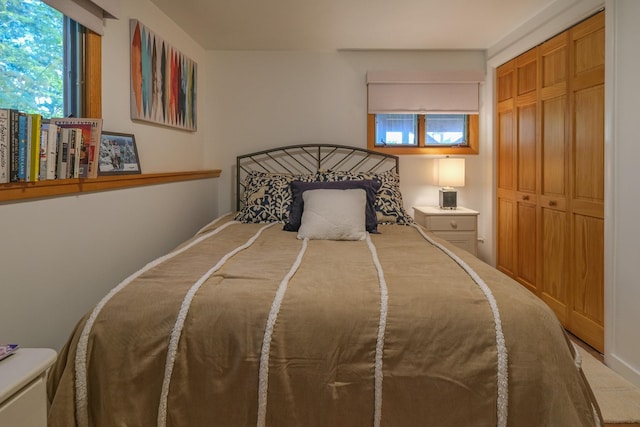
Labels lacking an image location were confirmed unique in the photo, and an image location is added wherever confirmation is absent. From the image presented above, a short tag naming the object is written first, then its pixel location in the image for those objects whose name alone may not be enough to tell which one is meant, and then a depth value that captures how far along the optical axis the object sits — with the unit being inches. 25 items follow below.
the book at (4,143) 55.0
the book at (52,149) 63.5
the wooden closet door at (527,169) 127.2
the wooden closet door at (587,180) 97.8
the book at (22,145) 57.7
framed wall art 103.9
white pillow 100.4
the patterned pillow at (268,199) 125.7
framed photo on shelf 88.6
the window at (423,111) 154.6
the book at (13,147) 56.3
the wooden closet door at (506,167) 141.2
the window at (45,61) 65.9
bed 52.8
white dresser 32.3
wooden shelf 59.9
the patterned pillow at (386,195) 125.9
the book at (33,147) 59.4
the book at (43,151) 62.3
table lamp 149.5
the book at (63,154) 67.1
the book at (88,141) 72.7
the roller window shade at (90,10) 75.7
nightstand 142.1
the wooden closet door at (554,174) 112.2
